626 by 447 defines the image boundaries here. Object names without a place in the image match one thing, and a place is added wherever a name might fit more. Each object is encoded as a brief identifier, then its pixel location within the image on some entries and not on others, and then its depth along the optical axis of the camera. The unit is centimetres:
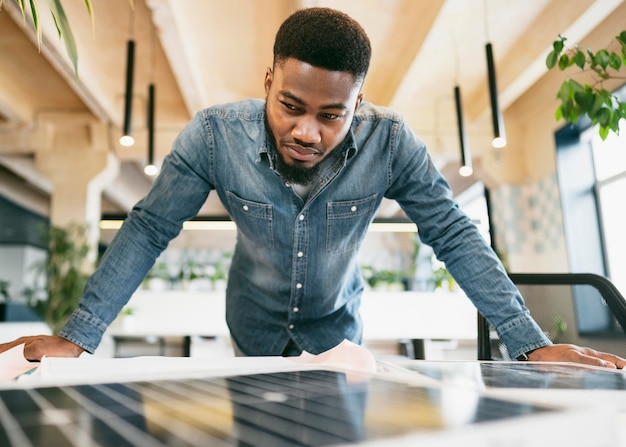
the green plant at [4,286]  653
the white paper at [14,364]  62
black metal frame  124
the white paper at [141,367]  47
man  98
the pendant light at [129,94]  356
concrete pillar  595
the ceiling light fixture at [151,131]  407
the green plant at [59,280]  512
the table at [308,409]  25
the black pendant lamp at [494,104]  361
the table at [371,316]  398
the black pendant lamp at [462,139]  422
